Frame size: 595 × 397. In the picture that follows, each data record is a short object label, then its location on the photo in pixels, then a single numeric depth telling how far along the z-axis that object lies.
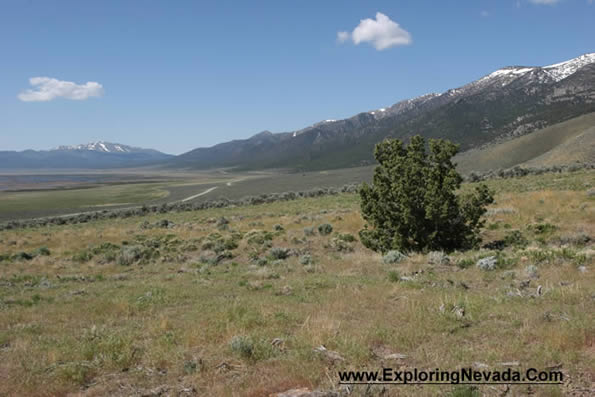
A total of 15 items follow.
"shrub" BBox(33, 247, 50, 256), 25.02
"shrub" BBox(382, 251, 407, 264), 13.54
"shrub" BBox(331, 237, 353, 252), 18.55
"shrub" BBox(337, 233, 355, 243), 20.15
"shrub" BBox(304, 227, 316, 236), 23.34
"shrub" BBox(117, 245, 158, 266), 20.56
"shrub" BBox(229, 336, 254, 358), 5.97
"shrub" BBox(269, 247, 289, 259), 17.94
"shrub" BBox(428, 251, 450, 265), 12.39
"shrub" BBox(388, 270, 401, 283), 10.48
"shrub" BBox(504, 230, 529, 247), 14.98
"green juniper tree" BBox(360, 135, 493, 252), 14.72
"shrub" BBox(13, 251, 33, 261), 23.86
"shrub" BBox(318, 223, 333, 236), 22.97
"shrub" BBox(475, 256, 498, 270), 11.05
